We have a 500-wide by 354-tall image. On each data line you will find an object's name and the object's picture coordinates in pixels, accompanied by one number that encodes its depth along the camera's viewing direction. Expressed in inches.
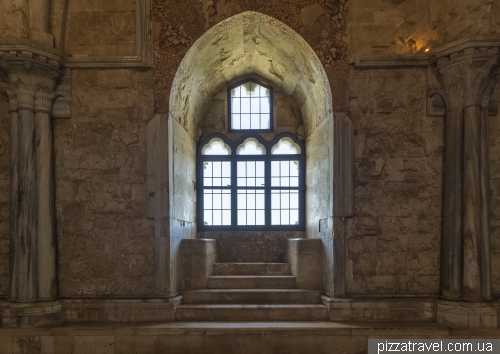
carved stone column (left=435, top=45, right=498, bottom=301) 229.6
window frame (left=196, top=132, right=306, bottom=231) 339.0
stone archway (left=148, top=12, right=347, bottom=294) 252.8
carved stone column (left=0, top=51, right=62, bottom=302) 233.8
